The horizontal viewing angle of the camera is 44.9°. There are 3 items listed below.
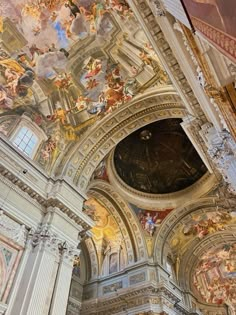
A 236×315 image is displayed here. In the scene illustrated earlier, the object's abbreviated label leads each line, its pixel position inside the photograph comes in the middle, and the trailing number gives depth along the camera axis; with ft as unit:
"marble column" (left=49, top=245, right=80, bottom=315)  25.88
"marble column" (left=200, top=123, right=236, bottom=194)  20.01
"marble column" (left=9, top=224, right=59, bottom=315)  23.84
